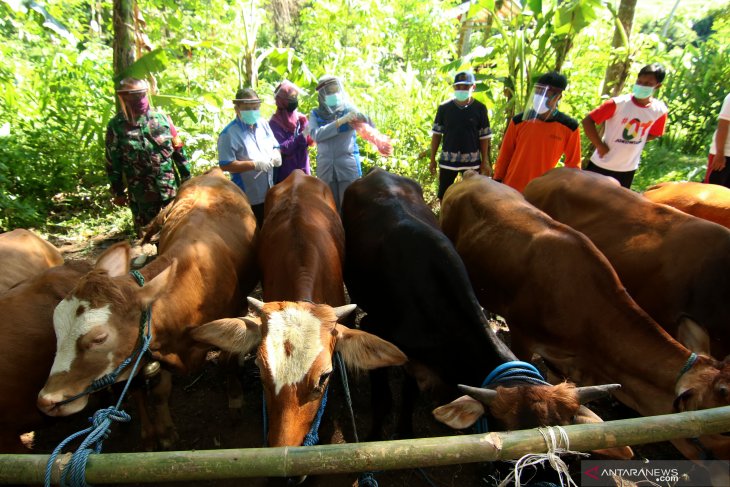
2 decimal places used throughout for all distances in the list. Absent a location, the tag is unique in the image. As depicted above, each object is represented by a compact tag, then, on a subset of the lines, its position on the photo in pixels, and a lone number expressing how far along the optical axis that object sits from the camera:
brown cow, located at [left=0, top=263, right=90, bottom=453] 2.53
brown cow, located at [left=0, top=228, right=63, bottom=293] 3.42
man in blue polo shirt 4.73
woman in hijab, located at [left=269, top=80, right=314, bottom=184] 5.26
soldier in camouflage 4.79
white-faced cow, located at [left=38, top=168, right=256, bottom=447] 2.39
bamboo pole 1.59
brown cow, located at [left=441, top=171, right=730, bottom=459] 2.66
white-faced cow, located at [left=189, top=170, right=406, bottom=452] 2.25
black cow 2.26
